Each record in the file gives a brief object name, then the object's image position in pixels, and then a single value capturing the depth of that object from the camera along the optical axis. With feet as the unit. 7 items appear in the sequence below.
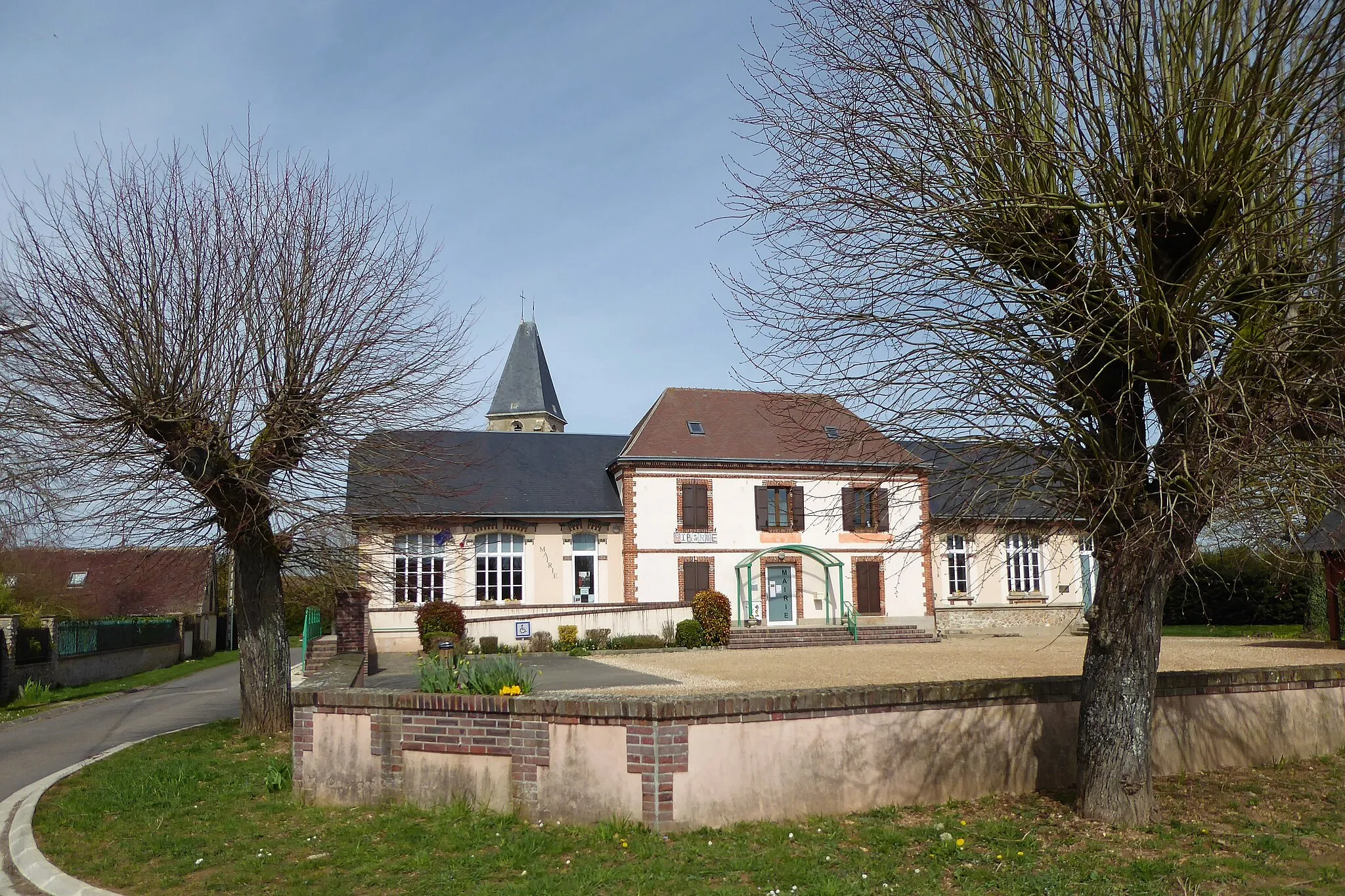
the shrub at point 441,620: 76.64
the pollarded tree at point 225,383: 36.94
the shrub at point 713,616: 83.46
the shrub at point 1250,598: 99.81
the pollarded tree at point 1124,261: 21.01
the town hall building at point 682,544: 93.25
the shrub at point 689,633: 81.76
